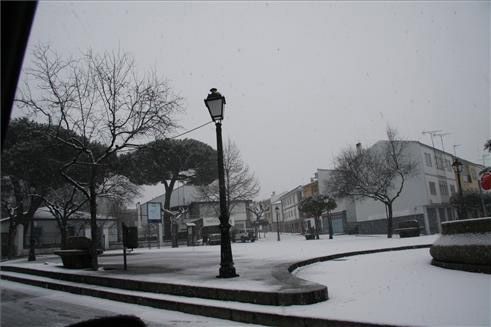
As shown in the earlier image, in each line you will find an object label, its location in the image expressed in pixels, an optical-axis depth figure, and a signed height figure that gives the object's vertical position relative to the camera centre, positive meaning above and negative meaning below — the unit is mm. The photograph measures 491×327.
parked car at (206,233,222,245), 38188 -2315
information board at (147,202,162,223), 36719 +1005
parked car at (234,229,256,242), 40872 -2414
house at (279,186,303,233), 72875 -39
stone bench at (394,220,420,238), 26562 -1878
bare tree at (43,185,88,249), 31900 +3004
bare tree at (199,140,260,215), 40566 +3956
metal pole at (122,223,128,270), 11835 -368
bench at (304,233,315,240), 35262 -2462
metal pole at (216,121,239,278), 8648 -310
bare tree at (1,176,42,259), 30812 +2441
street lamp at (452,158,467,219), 24625 +2407
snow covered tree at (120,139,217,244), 44594 +6895
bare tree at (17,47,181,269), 13789 +4650
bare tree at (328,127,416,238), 32662 +3491
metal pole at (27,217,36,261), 21531 -1390
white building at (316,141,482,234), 37969 +437
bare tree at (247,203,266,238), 53594 +187
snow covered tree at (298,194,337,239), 34906 +524
